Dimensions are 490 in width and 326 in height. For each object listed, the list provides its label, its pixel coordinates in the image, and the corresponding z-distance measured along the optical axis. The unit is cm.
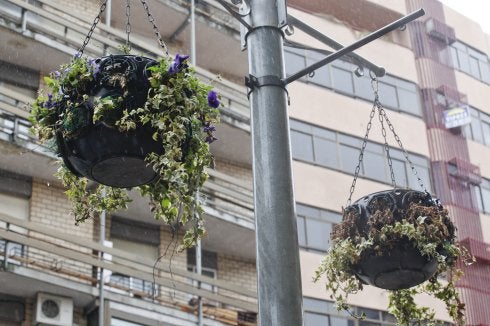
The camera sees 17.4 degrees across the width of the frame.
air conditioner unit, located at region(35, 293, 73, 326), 2844
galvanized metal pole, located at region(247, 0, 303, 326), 822
